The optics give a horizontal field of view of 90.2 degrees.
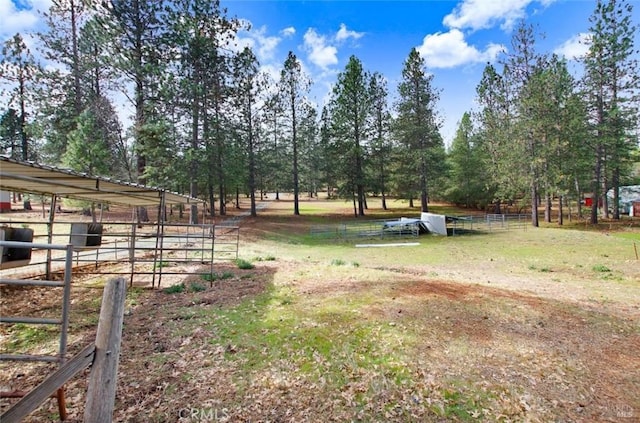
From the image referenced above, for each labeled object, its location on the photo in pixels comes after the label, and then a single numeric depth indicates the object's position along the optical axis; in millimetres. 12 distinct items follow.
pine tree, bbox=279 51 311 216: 29797
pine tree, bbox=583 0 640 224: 23562
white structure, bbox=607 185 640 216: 34656
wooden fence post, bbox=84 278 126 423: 2098
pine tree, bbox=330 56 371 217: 30922
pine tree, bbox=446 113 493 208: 36906
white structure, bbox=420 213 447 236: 22172
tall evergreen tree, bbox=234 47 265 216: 24000
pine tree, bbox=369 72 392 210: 32625
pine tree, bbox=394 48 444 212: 30250
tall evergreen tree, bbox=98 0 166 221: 17109
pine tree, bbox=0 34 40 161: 18734
